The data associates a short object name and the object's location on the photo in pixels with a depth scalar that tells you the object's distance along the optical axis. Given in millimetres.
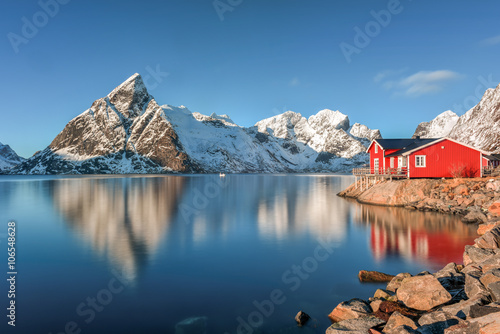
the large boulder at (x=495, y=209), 28820
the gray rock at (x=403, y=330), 8454
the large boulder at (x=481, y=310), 7880
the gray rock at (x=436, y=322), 8641
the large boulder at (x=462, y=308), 8961
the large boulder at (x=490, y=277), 10031
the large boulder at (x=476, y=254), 14398
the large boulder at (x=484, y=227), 23384
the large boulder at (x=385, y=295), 12023
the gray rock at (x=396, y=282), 13284
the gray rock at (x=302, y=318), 11447
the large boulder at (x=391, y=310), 10305
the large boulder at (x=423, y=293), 10789
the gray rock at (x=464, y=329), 7271
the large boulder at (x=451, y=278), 12205
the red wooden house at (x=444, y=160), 44344
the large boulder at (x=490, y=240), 16266
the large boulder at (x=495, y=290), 9077
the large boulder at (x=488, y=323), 6599
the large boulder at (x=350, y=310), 10961
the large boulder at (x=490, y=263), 11852
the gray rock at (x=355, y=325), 9709
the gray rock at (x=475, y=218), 29828
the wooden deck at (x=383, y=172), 46094
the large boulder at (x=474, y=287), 9502
